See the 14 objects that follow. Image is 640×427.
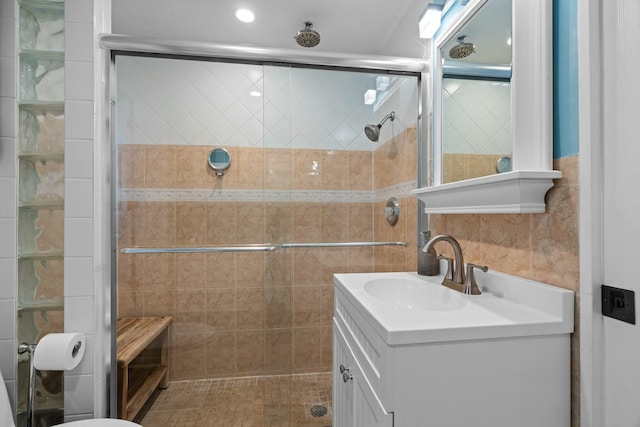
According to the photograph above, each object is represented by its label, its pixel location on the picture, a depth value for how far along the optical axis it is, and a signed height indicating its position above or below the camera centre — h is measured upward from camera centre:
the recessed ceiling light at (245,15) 1.69 +1.11
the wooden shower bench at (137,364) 1.45 -0.74
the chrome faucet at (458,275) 0.99 -0.22
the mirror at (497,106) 0.78 +0.33
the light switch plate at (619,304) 0.61 -0.19
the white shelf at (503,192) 0.77 +0.06
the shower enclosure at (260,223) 1.55 -0.05
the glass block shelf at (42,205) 1.27 +0.04
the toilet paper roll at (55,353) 1.18 -0.54
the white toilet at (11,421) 1.08 -0.75
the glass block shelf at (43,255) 1.28 -0.17
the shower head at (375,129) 1.66 +0.45
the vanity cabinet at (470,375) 0.66 -0.37
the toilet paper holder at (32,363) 1.23 -0.60
